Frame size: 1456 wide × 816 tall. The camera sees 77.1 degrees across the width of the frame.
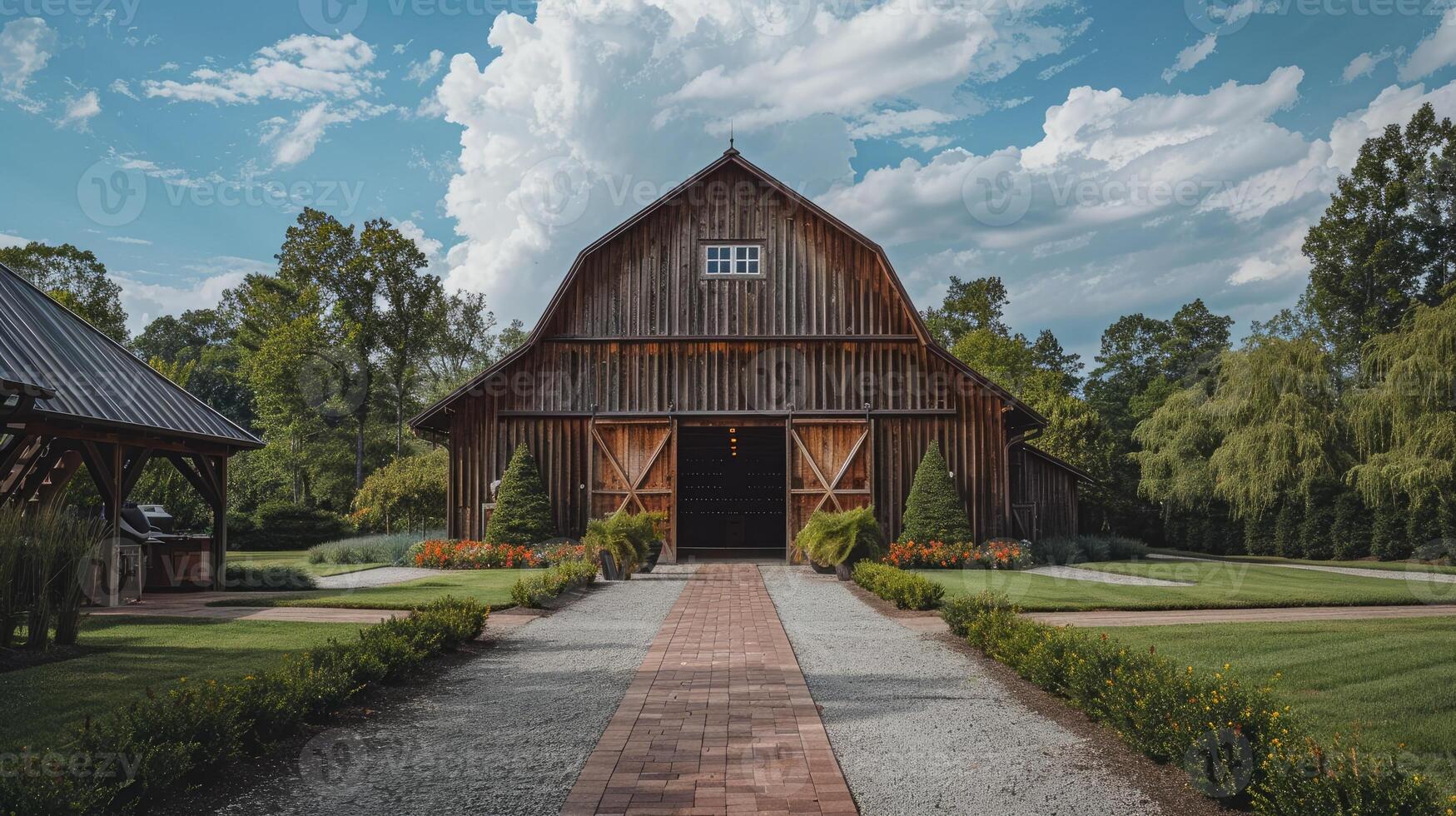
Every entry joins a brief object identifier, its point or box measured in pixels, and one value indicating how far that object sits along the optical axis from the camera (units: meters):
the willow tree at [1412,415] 20.92
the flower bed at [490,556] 18.12
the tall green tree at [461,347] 45.41
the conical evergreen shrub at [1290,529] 24.94
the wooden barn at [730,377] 19.72
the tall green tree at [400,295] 35.25
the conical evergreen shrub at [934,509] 18.41
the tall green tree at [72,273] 31.02
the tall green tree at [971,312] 47.69
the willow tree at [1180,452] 27.78
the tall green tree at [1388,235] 29.61
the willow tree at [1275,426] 24.36
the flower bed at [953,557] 17.91
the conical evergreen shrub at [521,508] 18.70
